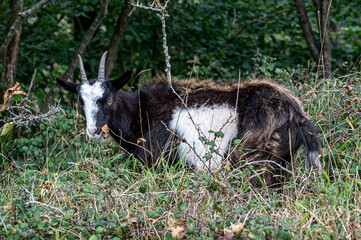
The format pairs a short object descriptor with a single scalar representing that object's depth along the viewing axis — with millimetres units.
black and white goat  9328
